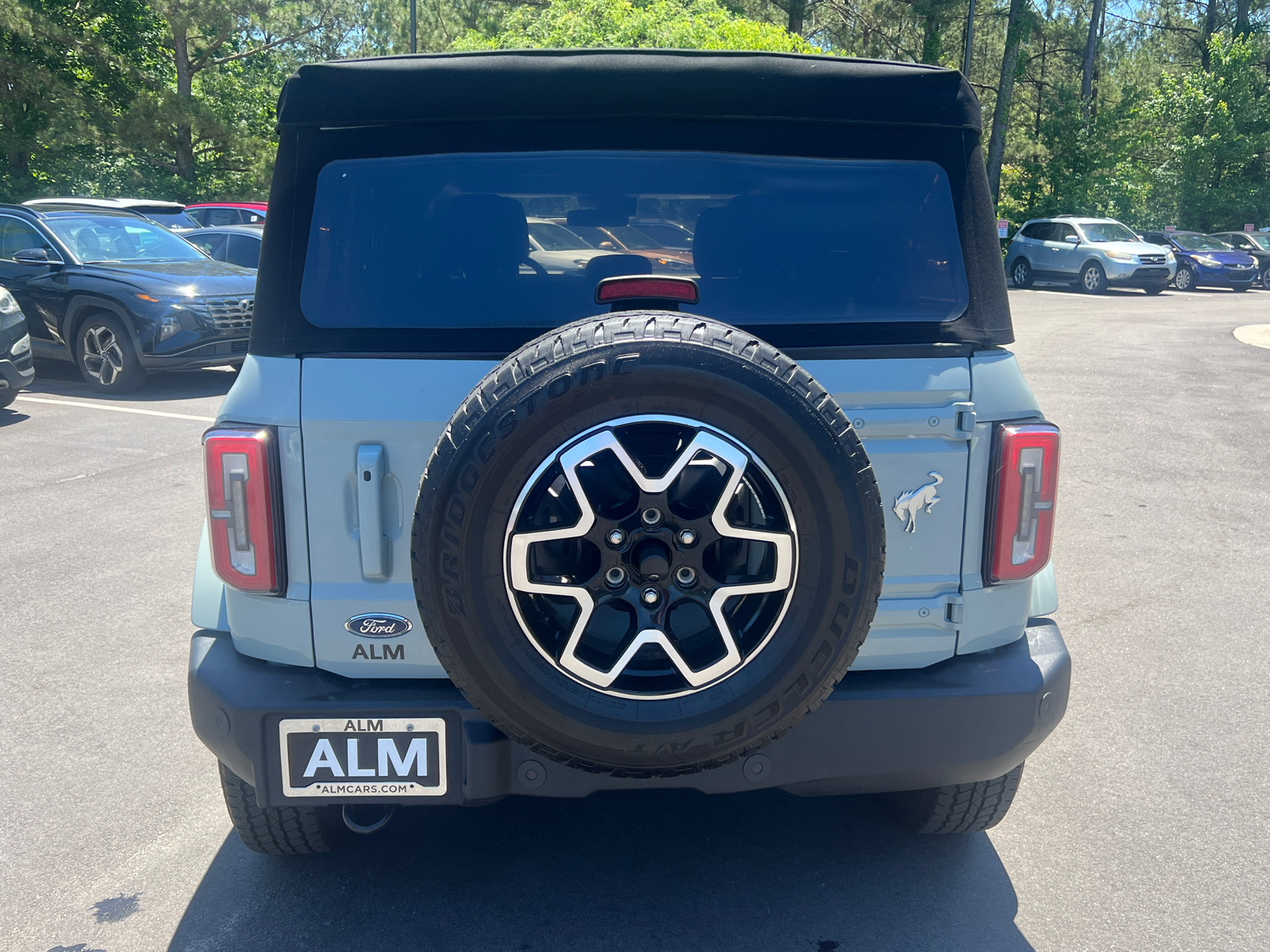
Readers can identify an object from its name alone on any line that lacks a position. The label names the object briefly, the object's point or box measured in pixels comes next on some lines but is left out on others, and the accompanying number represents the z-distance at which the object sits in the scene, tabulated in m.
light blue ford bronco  2.20
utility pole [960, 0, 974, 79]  32.72
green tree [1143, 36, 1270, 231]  36.69
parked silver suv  26.70
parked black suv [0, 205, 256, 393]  10.72
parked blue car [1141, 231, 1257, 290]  29.39
